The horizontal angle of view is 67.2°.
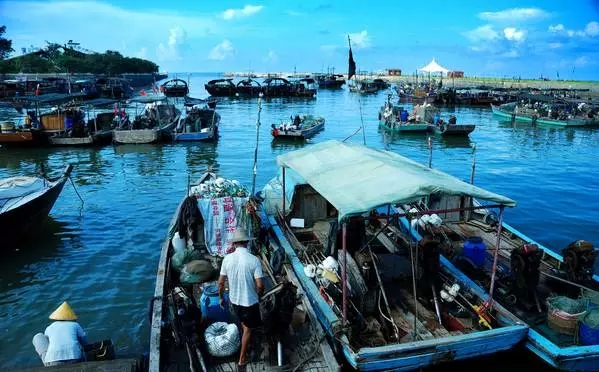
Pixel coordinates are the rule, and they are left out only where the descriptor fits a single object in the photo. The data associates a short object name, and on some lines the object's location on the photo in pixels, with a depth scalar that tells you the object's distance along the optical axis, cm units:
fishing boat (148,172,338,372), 614
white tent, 4886
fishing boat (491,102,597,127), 3716
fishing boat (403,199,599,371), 643
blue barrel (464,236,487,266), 906
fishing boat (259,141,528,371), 609
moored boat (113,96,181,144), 2684
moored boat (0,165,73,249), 1108
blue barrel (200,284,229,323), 695
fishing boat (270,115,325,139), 3005
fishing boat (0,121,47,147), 2484
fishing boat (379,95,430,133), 3294
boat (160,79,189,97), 5931
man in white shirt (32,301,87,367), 563
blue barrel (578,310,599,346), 657
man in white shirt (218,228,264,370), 564
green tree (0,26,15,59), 7800
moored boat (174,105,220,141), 2803
